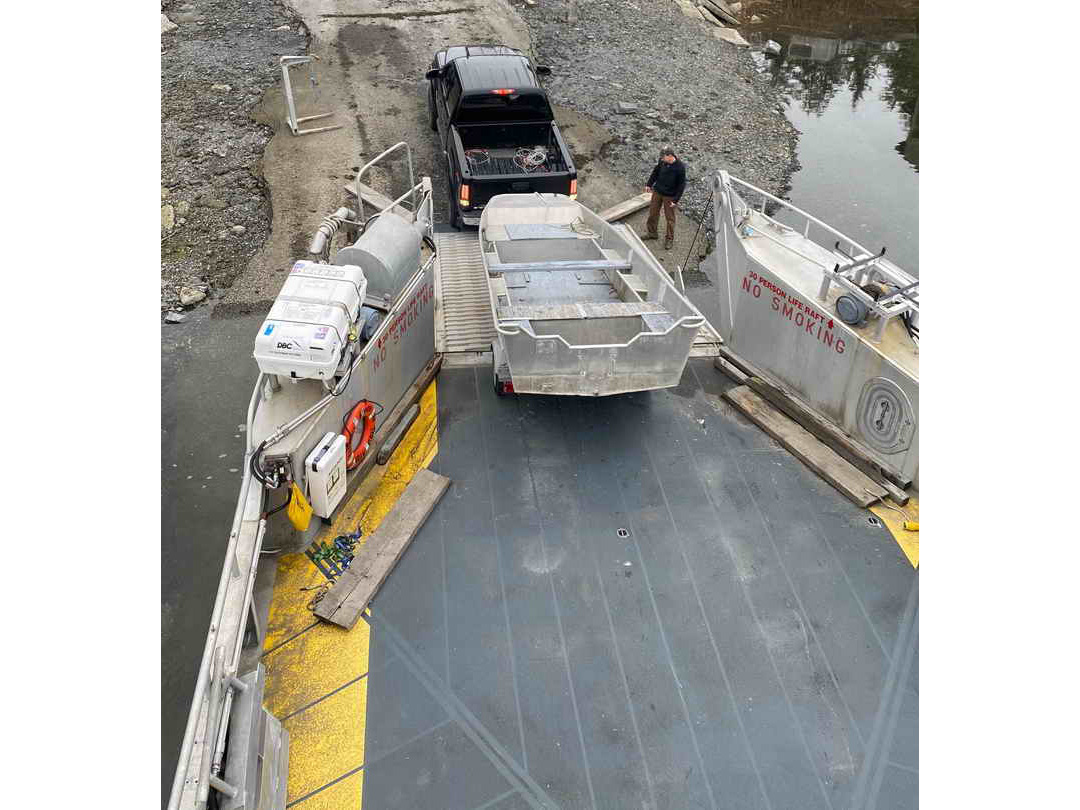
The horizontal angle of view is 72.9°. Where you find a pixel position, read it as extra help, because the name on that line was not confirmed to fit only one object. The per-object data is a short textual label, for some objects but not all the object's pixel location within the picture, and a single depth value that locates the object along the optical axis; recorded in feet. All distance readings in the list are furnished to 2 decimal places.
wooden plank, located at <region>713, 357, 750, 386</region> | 28.02
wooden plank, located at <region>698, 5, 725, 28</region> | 77.36
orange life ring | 22.04
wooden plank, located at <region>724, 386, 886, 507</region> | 23.59
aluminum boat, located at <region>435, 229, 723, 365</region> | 28.94
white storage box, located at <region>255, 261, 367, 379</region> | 19.69
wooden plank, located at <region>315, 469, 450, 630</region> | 19.44
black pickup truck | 38.04
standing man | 37.99
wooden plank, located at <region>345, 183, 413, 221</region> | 42.45
